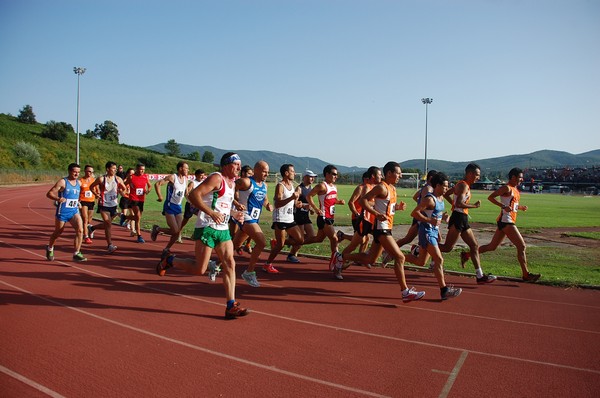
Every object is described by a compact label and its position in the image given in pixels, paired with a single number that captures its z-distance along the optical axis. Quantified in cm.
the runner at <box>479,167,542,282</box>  848
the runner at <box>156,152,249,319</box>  585
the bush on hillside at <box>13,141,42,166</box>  6471
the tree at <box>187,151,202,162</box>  11346
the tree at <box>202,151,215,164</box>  11881
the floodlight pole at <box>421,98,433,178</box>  6756
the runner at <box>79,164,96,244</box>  1147
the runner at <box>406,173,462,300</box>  696
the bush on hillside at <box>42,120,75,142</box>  8312
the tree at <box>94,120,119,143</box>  11231
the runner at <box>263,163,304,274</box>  891
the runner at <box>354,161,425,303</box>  681
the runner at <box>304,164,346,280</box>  932
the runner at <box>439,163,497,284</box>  830
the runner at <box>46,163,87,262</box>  913
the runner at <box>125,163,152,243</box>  1325
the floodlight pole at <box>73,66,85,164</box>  4590
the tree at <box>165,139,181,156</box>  11866
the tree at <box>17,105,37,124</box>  9381
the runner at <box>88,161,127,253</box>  1101
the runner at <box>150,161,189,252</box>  1003
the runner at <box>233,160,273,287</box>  767
